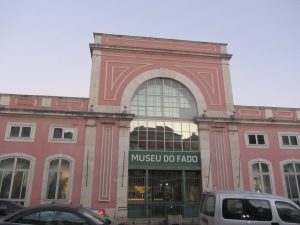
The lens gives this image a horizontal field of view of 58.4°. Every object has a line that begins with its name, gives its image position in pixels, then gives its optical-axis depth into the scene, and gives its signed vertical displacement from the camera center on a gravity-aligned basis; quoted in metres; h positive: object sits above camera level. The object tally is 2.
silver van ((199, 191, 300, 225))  7.32 -0.38
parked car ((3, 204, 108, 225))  5.90 -0.44
